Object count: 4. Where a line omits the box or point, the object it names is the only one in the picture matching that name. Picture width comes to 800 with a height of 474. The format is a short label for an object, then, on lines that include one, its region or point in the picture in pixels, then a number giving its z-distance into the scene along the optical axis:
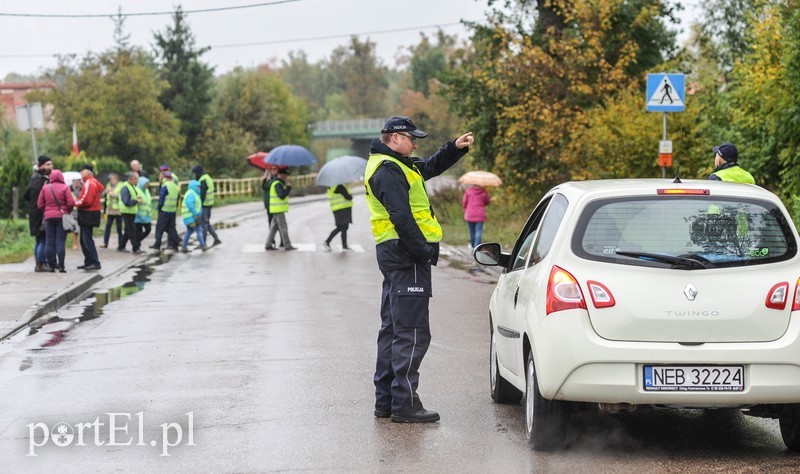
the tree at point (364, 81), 147.12
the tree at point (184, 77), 67.81
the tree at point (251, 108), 74.19
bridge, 123.94
